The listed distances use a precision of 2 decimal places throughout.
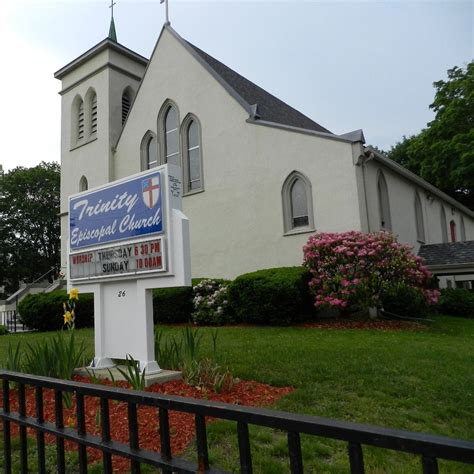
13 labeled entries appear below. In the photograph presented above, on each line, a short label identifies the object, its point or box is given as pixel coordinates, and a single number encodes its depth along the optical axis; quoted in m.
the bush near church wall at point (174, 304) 14.58
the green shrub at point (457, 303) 16.78
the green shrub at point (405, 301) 12.41
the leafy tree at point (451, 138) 29.00
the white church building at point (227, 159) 15.18
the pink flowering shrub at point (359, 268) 12.17
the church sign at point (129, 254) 5.93
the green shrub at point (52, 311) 15.74
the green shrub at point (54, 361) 5.68
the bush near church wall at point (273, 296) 12.29
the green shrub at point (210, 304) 13.83
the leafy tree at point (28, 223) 42.38
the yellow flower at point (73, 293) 6.60
